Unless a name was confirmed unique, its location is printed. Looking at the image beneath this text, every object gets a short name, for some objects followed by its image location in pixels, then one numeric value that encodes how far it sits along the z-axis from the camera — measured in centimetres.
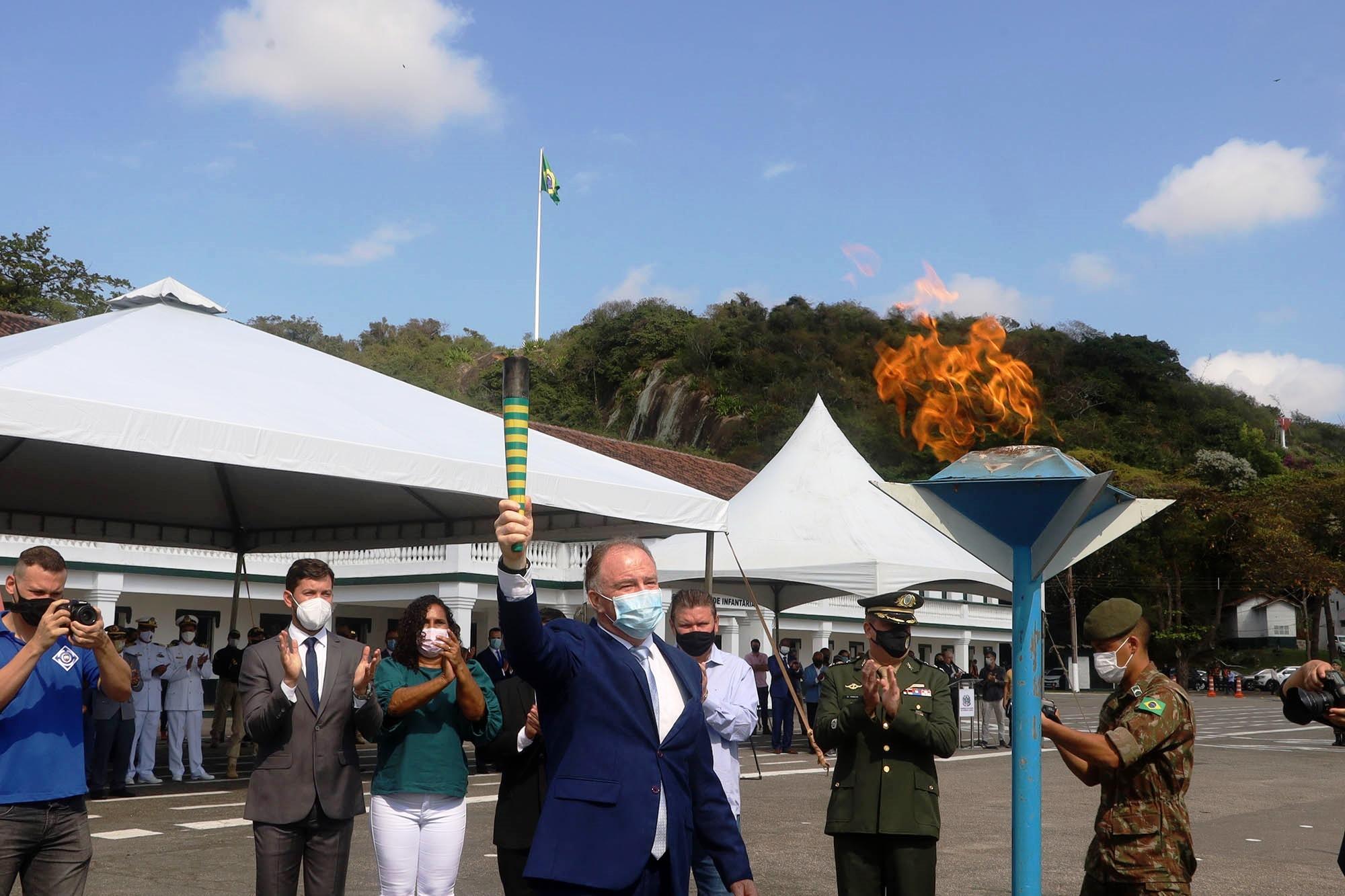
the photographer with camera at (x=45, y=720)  455
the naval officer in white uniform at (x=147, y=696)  1450
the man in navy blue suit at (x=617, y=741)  341
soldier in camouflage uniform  435
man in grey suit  516
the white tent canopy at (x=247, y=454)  1002
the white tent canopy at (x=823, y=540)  1972
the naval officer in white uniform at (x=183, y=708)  1509
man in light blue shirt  559
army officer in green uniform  514
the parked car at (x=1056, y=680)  6216
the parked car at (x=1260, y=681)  5903
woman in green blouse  536
